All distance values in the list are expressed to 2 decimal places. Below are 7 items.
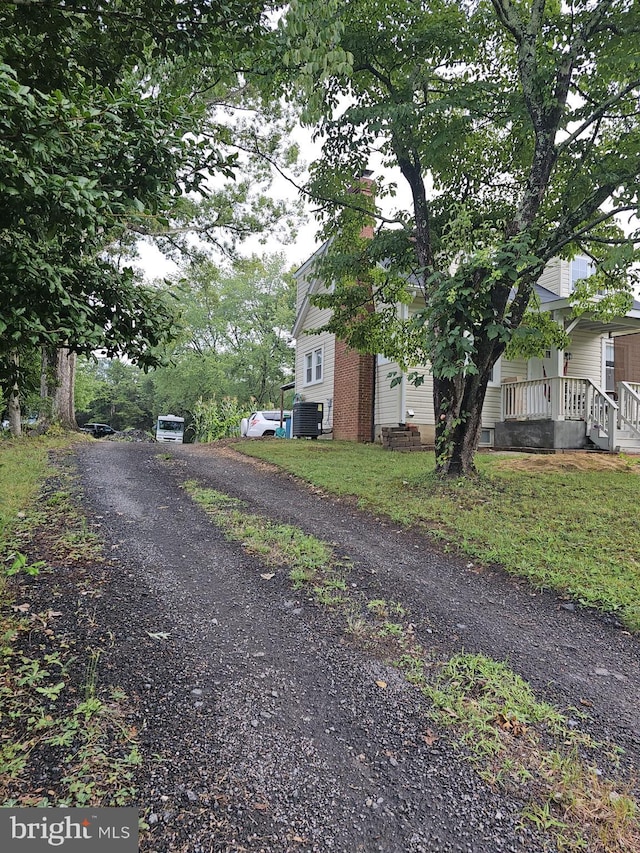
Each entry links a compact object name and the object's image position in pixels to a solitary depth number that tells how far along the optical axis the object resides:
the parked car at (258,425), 19.02
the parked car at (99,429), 35.09
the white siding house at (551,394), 10.96
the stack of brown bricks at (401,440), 11.77
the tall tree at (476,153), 5.87
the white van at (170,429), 31.43
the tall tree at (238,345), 35.06
